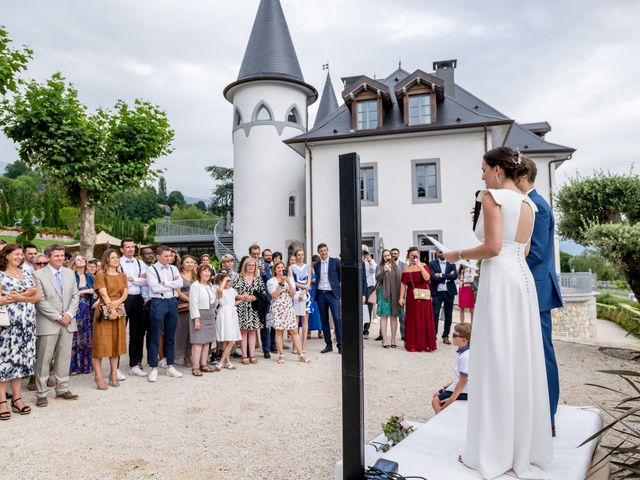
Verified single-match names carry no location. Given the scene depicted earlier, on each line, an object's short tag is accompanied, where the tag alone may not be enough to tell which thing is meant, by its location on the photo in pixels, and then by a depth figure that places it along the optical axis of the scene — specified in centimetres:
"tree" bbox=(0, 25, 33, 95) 835
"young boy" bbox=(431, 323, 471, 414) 426
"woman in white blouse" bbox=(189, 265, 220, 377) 714
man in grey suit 562
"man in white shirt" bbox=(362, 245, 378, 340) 1036
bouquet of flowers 360
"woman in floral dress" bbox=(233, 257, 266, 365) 799
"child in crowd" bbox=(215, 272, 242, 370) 757
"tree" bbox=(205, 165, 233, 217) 4688
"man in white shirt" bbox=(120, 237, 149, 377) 729
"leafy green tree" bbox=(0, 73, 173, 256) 1438
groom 332
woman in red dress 892
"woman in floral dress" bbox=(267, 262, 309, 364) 811
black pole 280
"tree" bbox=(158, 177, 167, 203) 13962
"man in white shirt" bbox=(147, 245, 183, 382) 690
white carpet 287
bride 274
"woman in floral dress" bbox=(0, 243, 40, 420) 515
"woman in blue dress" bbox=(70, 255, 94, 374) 702
